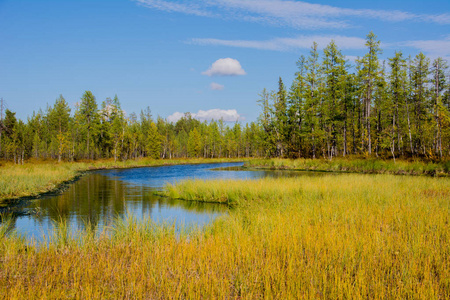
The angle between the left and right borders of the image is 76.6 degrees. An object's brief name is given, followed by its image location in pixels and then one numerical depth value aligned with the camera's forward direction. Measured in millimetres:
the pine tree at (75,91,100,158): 68375
